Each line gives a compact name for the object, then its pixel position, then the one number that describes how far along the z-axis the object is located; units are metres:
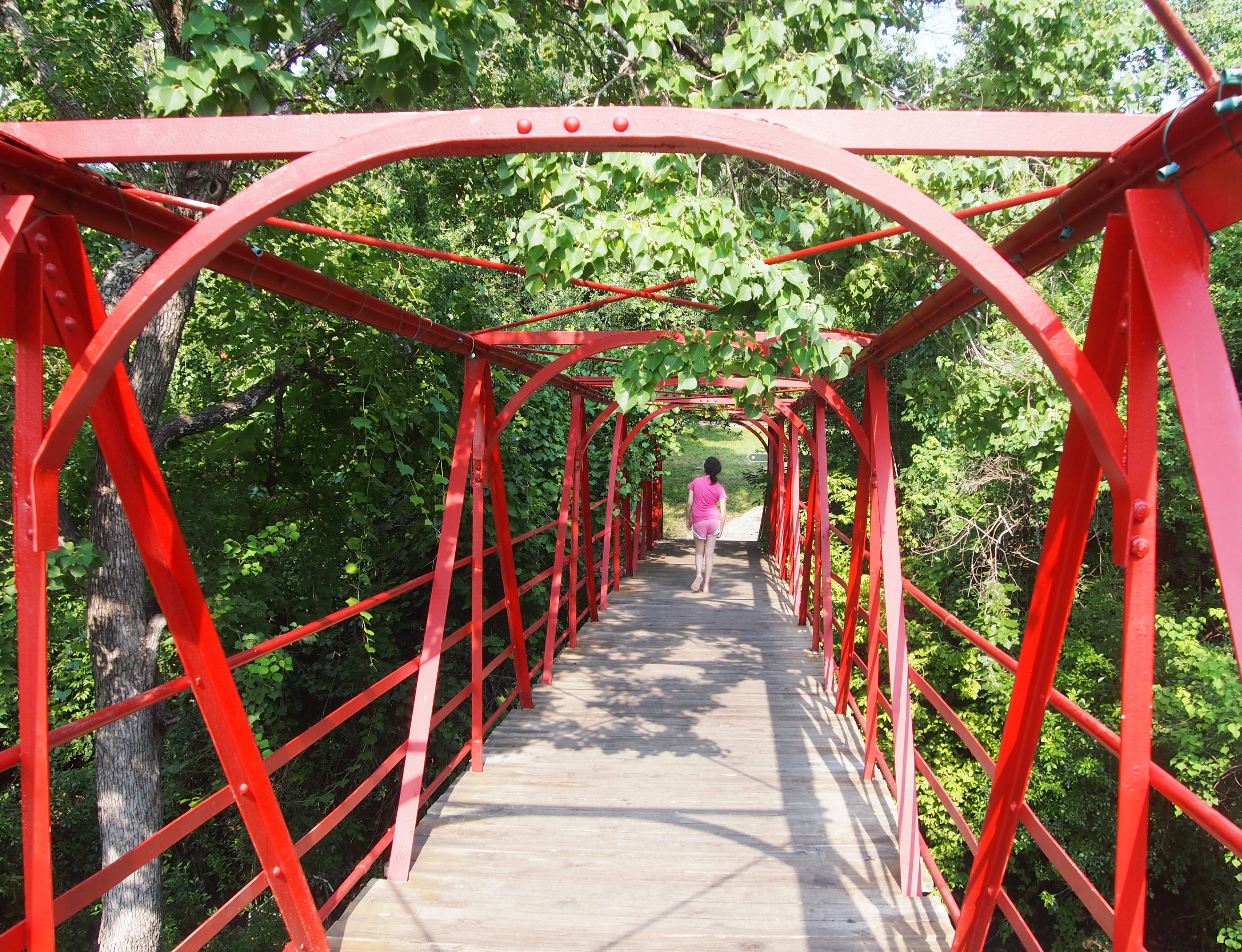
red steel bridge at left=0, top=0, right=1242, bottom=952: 1.42
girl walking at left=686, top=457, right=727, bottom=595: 9.09
